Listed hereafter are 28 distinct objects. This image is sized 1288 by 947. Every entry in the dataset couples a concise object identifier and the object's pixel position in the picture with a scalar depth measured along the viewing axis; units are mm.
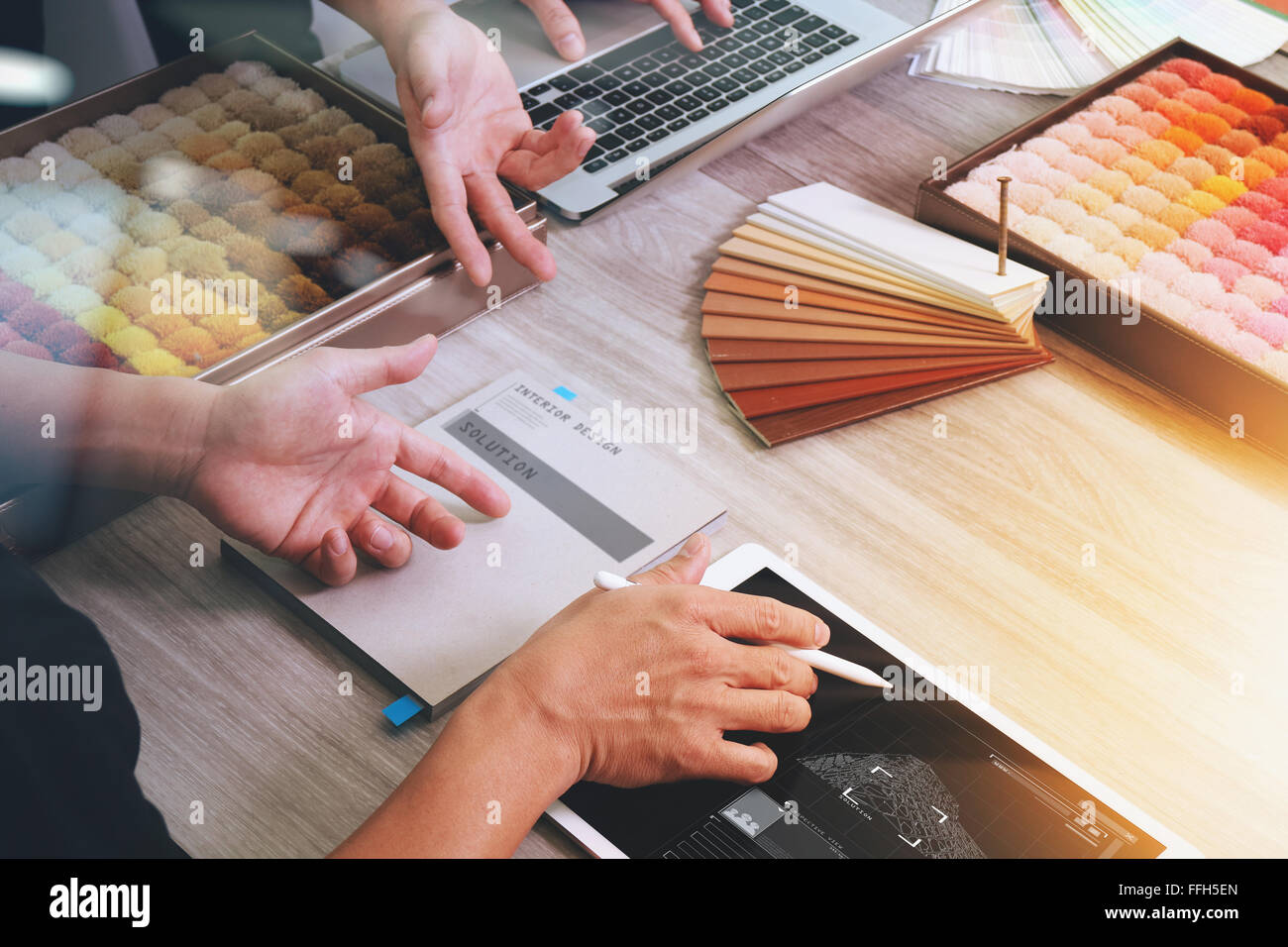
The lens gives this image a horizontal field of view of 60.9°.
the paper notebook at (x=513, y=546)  873
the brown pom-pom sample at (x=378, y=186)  1199
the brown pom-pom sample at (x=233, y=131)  1241
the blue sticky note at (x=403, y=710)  831
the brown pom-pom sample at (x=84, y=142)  1210
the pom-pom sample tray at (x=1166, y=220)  1065
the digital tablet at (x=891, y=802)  770
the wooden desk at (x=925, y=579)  815
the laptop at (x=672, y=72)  1303
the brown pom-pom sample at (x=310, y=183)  1192
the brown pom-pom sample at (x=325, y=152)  1222
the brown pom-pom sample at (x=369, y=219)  1163
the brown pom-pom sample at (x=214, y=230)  1140
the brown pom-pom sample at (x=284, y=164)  1207
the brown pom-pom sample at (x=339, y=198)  1175
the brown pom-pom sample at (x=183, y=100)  1274
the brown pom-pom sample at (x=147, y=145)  1215
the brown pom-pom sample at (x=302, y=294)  1079
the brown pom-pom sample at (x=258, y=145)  1227
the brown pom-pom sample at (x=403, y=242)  1145
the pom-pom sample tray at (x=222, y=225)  1045
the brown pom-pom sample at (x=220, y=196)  1171
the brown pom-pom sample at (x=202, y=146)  1221
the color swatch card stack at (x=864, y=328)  1100
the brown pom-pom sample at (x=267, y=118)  1258
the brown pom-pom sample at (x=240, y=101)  1274
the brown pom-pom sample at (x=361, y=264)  1107
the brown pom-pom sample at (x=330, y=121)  1256
